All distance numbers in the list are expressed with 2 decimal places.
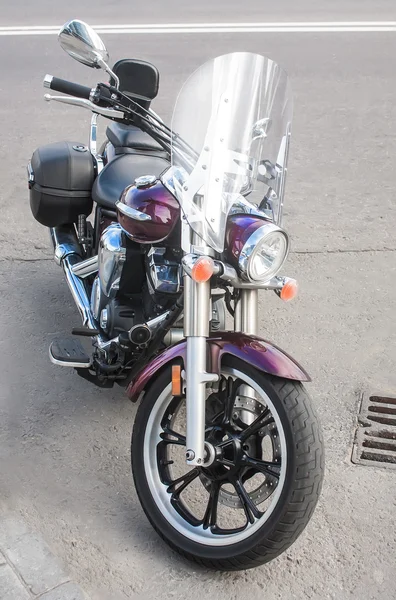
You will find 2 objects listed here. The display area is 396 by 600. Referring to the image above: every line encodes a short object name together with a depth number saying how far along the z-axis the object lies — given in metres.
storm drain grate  3.86
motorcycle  3.02
